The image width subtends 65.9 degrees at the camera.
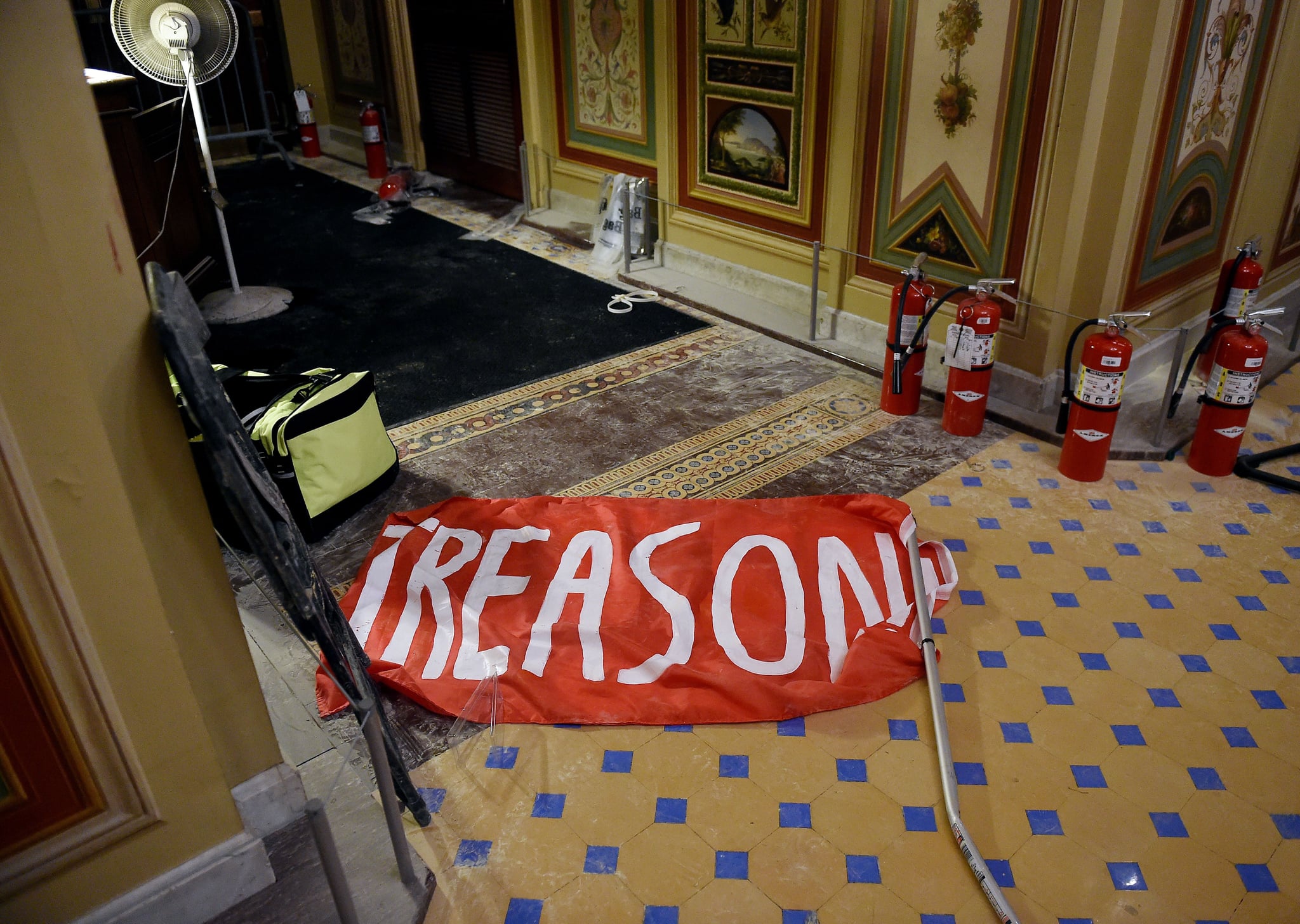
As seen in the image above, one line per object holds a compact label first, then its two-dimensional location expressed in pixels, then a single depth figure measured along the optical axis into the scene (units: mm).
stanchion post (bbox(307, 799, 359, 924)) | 1954
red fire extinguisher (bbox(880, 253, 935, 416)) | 4992
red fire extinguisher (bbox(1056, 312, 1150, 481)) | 4379
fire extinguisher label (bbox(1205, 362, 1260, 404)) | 4430
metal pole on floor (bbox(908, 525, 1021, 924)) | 2617
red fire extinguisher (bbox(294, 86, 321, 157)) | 10875
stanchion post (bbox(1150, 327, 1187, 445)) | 4578
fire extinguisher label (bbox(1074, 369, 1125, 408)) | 4422
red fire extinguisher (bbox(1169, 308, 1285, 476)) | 4383
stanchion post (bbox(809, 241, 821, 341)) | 5848
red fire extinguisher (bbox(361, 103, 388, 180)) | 9742
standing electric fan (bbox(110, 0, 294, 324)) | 5660
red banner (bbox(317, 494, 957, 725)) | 3354
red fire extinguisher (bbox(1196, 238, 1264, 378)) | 5137
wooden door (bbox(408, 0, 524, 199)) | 8719
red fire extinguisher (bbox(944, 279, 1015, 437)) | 4715
